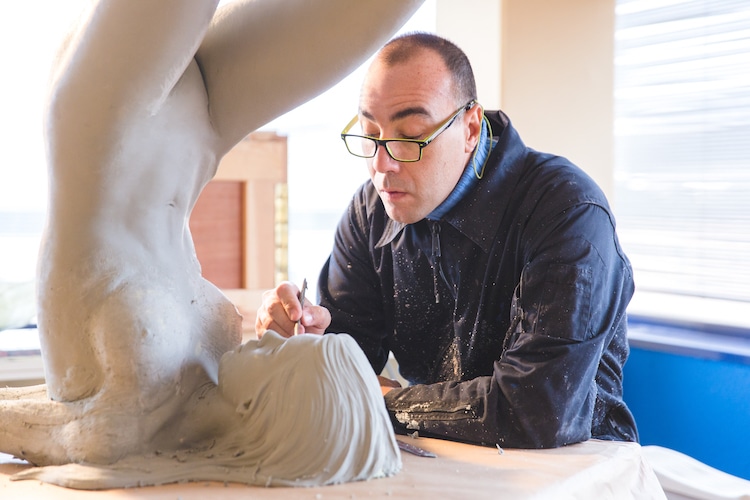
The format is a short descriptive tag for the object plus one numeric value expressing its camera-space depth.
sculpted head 1.22
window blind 3.01
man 1.64
